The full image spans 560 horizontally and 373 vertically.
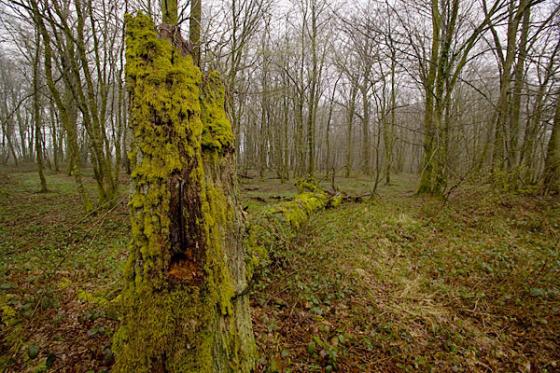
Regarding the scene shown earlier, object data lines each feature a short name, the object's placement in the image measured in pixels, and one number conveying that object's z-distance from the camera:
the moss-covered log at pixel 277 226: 4.58
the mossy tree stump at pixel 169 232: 1.72
